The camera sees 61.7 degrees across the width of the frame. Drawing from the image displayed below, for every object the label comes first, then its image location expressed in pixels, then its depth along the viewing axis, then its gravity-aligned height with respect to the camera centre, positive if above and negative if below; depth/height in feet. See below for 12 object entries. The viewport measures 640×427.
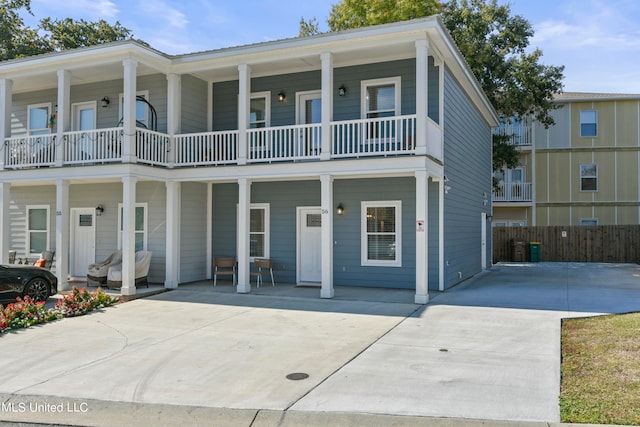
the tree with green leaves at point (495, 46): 75.77 +26.44
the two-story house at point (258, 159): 40.55 +5.56
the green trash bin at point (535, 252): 82.69 -3.72
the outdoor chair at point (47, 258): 50.90 -3.09
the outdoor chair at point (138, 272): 43.06 -3.77
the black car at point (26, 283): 36.73 -4.07
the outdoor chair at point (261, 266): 47.03 -3.50
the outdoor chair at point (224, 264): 47.26 -3.32
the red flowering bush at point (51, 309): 31.35 -5.35
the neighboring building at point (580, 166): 90.33 +10.56
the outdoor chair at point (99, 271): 45.11 -3.80
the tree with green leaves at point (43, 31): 86.17 +32.60
